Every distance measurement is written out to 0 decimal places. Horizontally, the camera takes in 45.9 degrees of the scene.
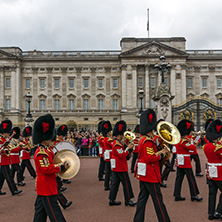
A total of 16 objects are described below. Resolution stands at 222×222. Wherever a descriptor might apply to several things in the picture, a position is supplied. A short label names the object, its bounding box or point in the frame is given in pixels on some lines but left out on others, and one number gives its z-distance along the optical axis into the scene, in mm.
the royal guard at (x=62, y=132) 9488
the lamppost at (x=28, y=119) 26078
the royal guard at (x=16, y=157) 8808
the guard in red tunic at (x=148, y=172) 4953
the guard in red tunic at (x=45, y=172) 4566
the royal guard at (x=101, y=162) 10223
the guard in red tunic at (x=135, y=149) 11367
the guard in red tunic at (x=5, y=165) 7669
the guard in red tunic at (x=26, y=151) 9789
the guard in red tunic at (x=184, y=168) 6973
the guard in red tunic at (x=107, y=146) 8461
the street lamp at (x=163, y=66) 18553
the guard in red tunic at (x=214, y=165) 5680
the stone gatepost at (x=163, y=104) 18344
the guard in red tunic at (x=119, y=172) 6672
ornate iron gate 21031
